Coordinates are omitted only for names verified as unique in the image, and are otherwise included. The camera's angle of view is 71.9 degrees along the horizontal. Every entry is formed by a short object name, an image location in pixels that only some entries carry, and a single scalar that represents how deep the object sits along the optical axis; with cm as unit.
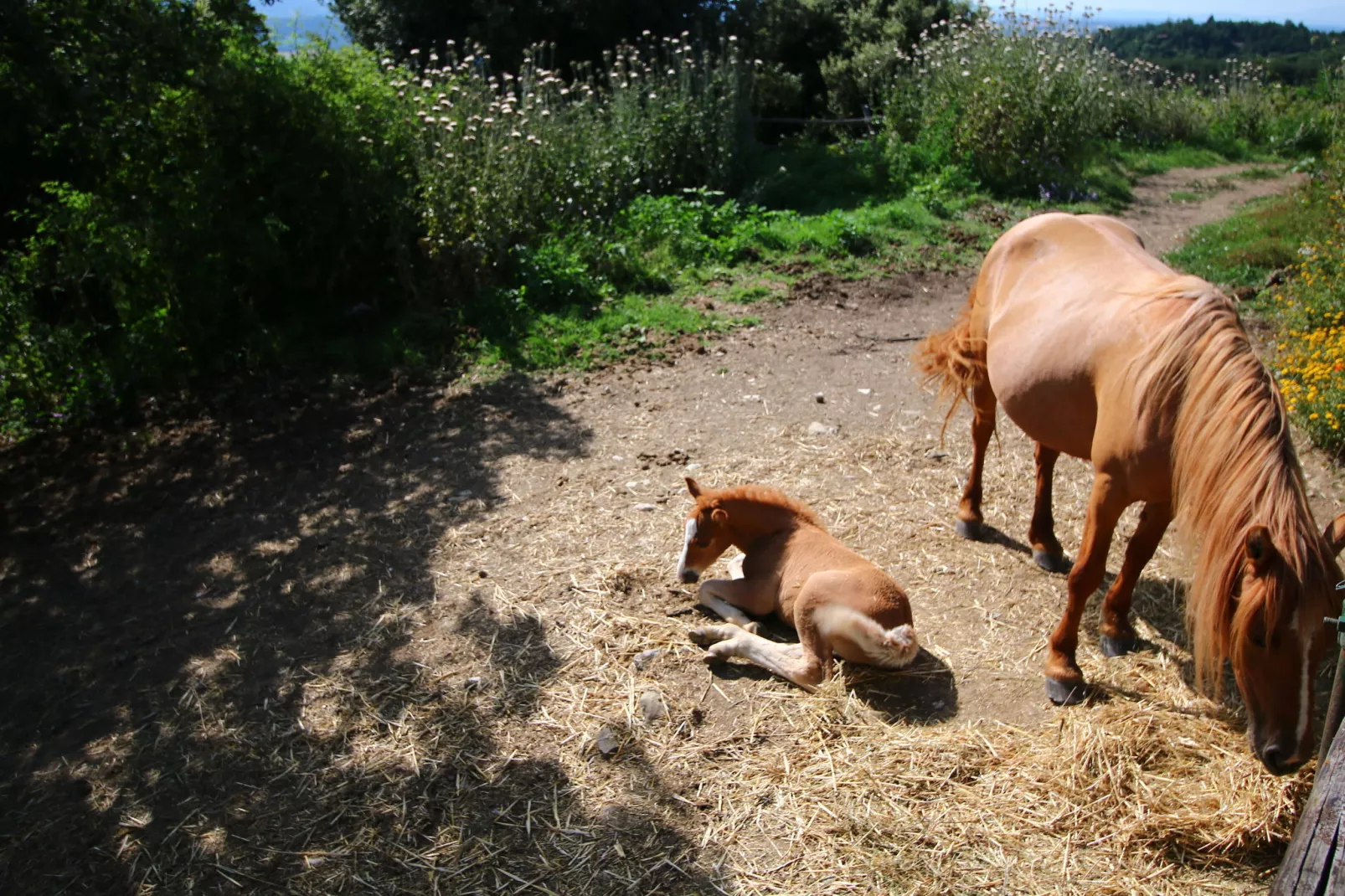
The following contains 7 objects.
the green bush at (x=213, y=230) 663
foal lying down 376
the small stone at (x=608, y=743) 357
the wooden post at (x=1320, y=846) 183
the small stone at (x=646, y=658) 404
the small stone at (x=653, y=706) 375
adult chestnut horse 279
